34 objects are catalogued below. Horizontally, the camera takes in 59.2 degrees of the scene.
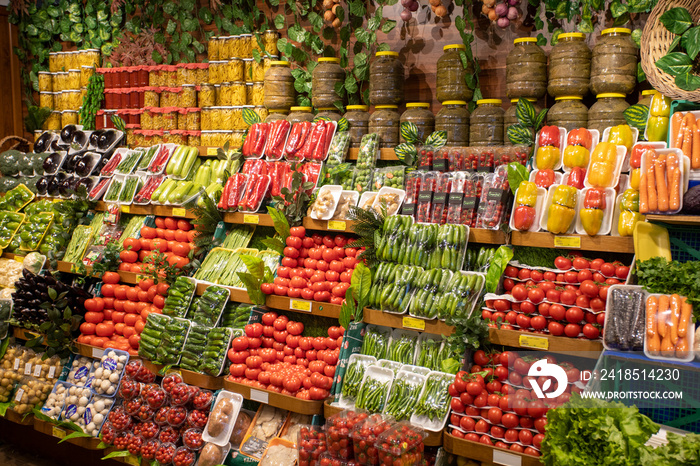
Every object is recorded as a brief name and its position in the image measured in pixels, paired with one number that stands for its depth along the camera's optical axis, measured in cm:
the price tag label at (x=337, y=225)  376
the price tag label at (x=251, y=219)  418
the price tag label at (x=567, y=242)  308
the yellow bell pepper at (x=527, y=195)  322
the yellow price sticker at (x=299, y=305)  370
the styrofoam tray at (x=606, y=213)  308
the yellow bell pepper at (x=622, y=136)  326
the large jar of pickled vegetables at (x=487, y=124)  392
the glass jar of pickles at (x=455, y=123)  403
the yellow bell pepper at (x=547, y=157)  343
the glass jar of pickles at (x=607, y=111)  353
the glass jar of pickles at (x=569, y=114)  362
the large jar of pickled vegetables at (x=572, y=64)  362
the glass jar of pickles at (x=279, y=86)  478
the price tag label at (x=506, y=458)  276
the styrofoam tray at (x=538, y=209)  326
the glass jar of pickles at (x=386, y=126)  429
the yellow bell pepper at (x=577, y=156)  334
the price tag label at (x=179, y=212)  450
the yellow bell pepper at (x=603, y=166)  318
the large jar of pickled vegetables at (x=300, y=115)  464
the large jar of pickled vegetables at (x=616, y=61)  350
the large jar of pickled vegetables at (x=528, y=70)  378
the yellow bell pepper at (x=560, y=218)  309
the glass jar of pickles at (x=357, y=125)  445
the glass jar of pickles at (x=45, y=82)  636
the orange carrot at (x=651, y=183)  281
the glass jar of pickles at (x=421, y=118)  417
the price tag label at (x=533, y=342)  292
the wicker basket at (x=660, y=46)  293
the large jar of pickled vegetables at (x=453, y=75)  407
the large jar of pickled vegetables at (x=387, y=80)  430
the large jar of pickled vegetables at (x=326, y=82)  460
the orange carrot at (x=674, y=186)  276
